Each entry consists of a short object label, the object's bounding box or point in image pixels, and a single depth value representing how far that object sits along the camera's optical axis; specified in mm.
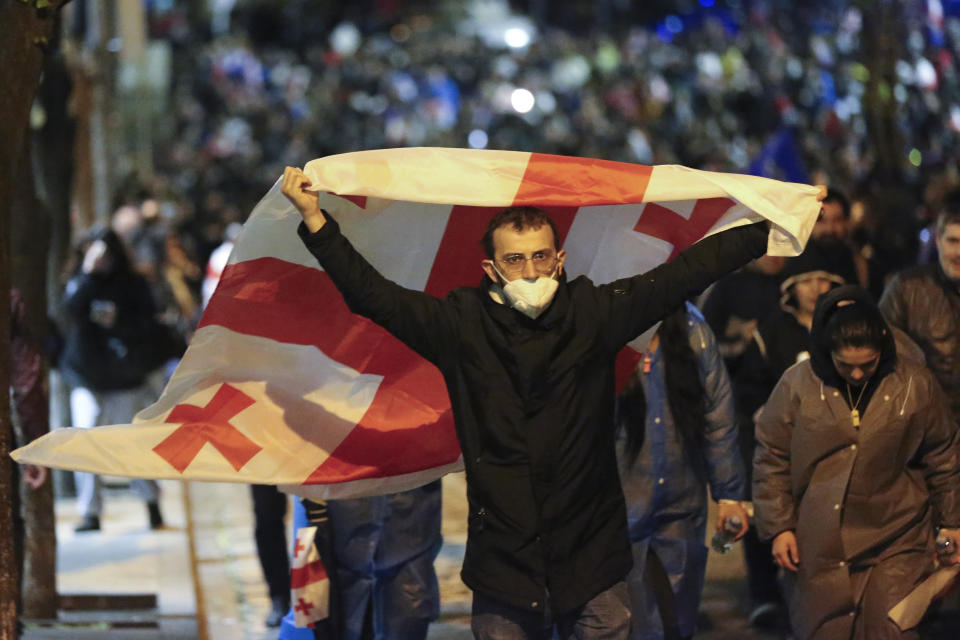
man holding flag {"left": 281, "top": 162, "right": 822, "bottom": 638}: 9523
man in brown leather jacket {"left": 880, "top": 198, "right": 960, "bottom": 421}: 13602
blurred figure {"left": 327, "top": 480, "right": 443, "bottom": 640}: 13422
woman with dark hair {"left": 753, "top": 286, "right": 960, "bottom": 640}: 11398
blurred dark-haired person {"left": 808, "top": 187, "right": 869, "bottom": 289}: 15898
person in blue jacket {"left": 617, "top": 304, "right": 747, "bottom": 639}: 12602
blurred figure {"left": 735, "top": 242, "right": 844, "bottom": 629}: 14828
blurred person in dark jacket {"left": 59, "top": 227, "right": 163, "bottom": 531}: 22312
